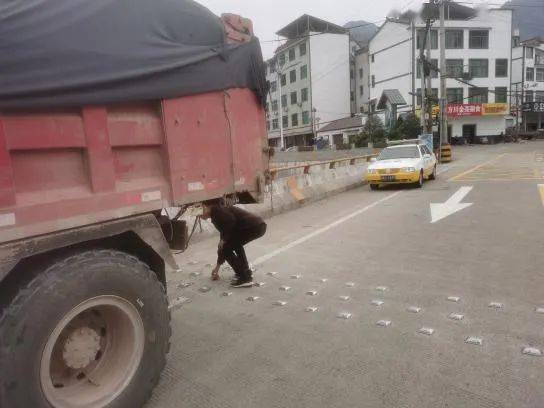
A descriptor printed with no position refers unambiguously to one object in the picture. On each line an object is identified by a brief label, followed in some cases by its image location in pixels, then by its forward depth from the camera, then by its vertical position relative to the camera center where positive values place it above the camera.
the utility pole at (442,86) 29.05 +2.44
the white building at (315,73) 64.62 +8.51
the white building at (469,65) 55.78 +7.31
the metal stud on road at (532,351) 3.52 -1.78
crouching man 5.15 -1.15
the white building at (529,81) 62.91 +5.35
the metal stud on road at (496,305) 4.54 -1.81
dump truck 2.33 -0.18
